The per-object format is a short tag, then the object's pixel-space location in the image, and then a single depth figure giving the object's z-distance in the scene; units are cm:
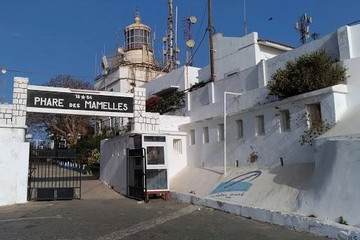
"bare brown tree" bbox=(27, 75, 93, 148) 3809
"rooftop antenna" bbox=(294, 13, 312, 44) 2636
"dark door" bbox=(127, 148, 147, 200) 1677
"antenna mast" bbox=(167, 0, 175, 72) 4144
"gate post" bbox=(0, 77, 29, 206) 1545
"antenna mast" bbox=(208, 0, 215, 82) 2162
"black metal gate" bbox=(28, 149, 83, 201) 1673
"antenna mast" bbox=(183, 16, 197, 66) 2942
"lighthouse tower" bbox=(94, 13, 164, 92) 4125
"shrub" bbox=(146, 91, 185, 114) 2509
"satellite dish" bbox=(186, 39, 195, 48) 2939
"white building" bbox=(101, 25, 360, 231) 945
